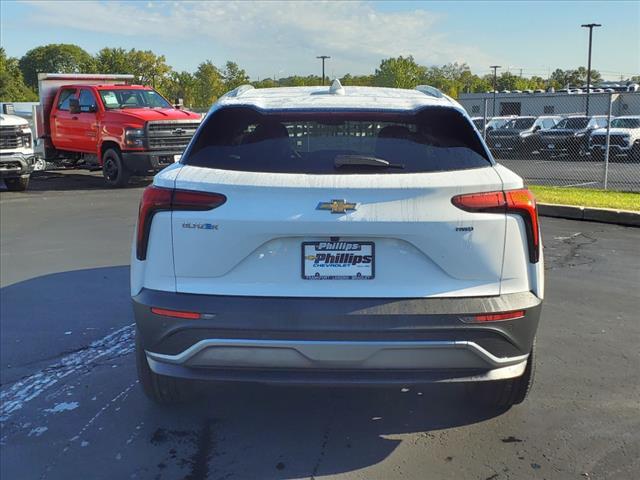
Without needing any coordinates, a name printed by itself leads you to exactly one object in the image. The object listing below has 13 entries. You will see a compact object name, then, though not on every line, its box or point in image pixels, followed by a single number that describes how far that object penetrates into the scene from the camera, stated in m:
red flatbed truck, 14.80
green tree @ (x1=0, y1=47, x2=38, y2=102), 66.38
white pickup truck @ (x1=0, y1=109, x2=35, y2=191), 13.93
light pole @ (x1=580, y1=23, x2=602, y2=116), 55.06
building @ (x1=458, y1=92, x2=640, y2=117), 40.72
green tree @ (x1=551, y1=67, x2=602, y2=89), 102.45
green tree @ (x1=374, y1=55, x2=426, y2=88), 63.94
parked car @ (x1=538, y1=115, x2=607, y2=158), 25.61
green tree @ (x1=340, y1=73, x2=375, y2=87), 66.53
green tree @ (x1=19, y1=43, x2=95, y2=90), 104.00
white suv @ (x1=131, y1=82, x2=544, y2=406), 2.88
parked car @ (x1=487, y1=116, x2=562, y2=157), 26.36
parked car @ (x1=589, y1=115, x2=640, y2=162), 23.84
